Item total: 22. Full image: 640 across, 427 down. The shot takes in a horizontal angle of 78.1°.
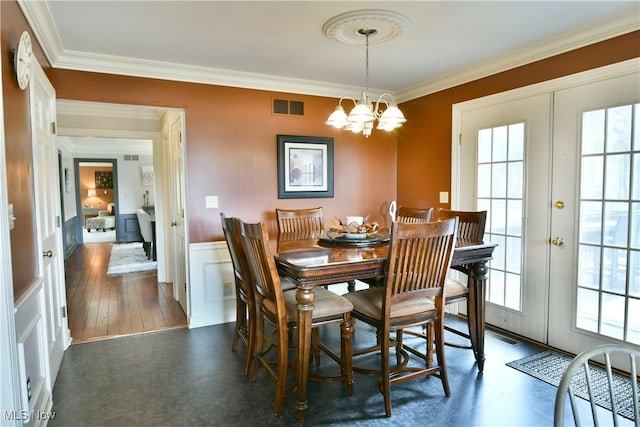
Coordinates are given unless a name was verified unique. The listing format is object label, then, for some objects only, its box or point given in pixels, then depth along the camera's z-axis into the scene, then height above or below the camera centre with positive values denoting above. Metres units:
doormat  2.32 -1.26
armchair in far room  11.78 -0.90
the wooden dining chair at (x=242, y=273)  2.65 -0.58
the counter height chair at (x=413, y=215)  3.65 -0.23
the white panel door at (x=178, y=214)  3.87 -0.24
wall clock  1.98 +0.69
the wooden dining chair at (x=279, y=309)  2.21 -0.70
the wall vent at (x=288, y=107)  4.04 +0.88
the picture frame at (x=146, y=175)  10.12 +0.45
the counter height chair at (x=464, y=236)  2.67 -0.35
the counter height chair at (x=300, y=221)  3.72 -0.28
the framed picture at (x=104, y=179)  12.95 +0.45
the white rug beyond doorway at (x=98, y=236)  10.01 -1.18
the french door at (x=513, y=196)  3.19 -0.05
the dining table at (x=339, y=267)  2.15 -0.44
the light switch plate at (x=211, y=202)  3.75 -0.10
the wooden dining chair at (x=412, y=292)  2.18 -0.59
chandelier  2.56 +0.58
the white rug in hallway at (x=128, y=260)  6.35 -1.23
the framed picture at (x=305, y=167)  4.09 +0.26
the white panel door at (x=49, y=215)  2.47 -0.15
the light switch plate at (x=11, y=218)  1.76 -0.11
